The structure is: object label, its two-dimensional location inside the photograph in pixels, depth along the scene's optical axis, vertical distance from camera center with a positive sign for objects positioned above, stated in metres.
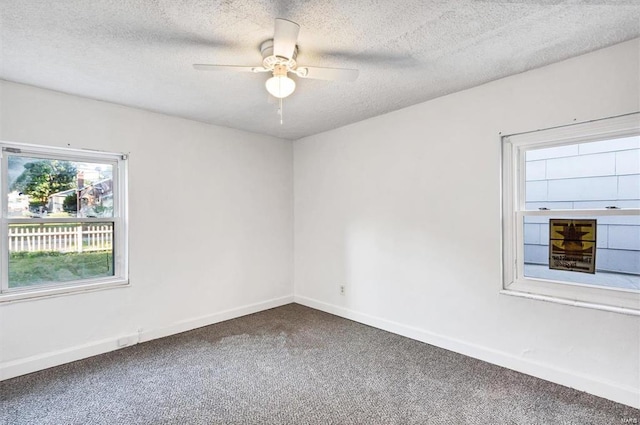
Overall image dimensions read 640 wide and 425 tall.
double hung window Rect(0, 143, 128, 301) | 2.62 -0.08
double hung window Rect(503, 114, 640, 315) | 2.16 -0.03
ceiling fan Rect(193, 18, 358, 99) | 1.88 +0.88
